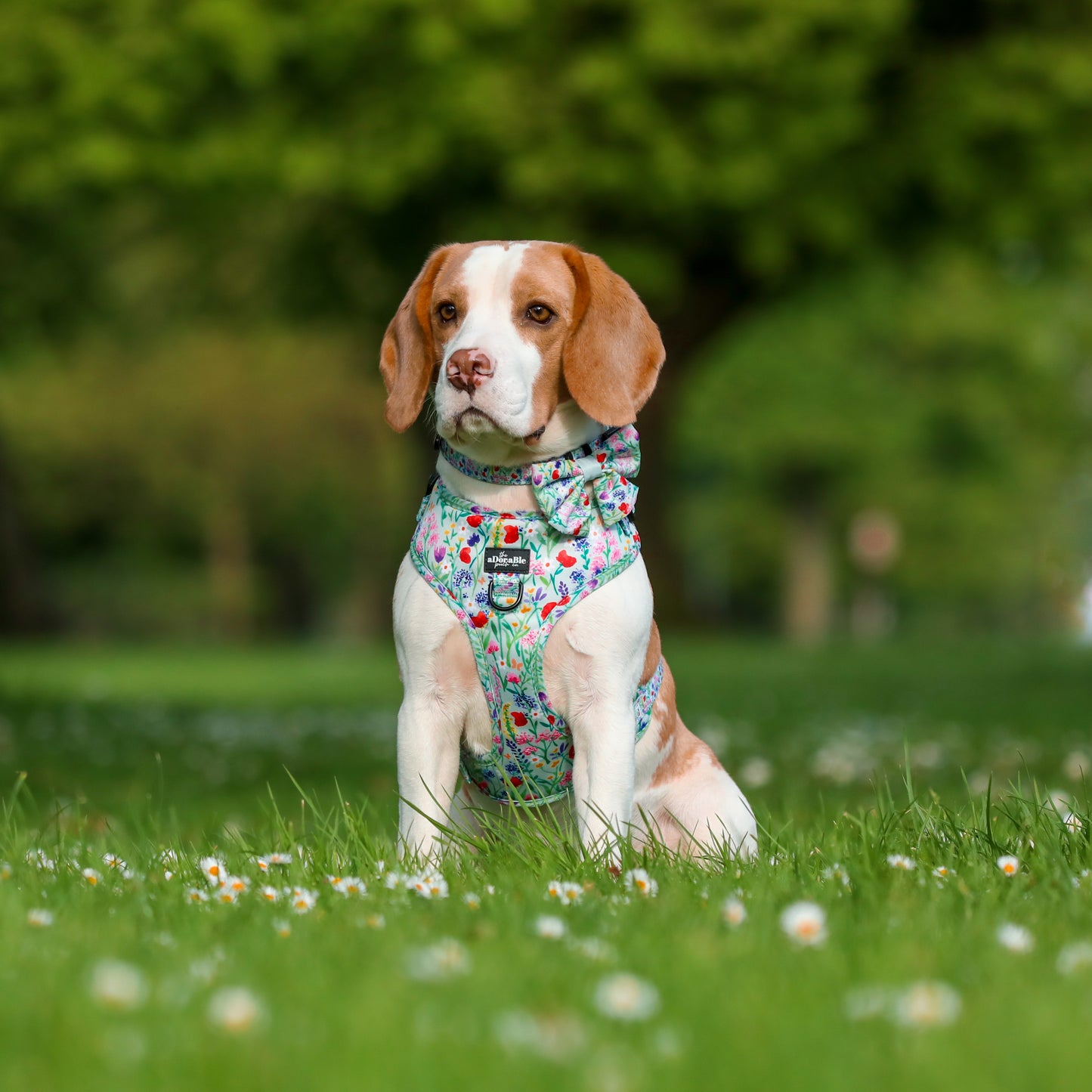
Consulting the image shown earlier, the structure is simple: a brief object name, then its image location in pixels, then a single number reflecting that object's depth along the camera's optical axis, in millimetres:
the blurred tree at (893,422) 33156
